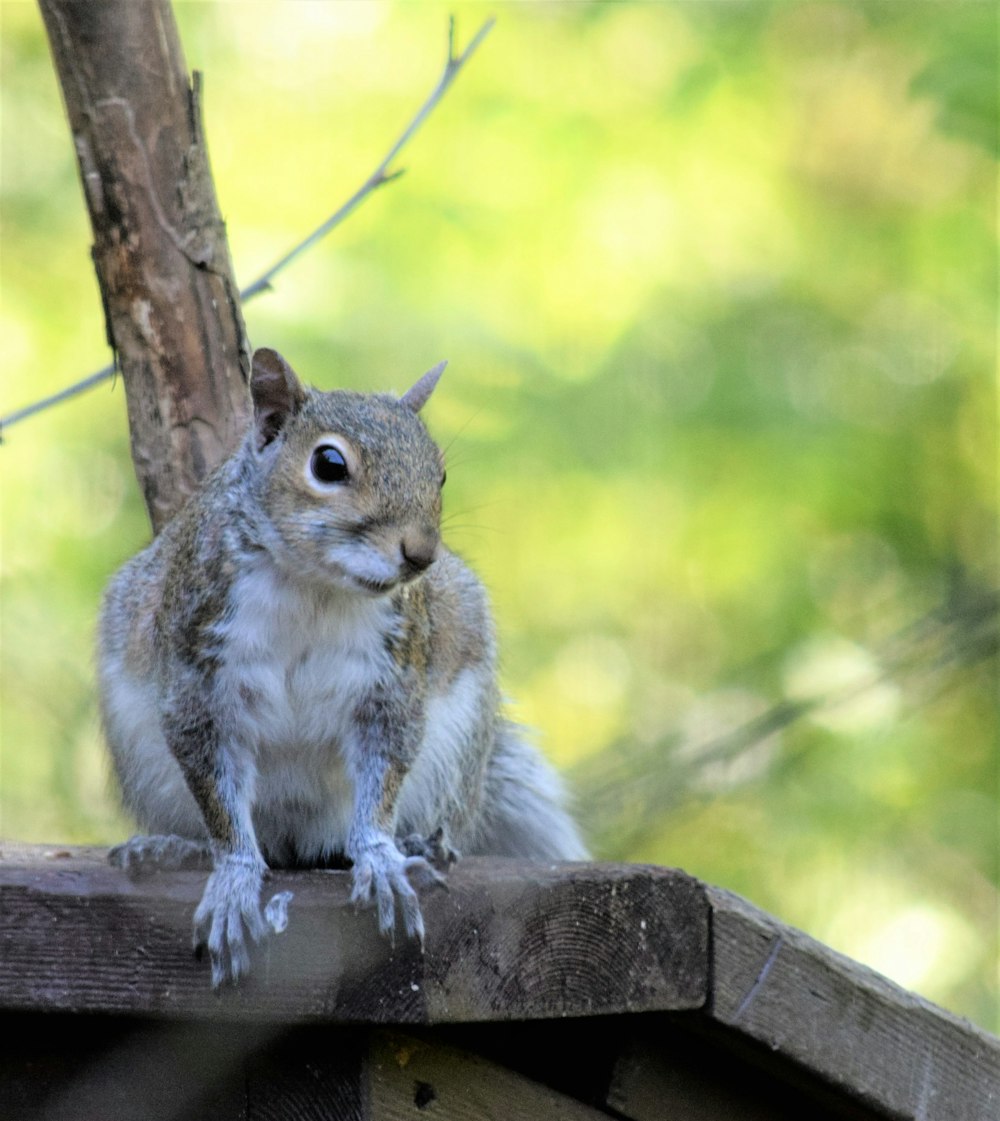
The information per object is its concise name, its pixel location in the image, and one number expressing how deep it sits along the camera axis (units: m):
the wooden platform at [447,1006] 3.90
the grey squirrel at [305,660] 4.59
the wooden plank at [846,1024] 4.29
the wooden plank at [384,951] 3.88
